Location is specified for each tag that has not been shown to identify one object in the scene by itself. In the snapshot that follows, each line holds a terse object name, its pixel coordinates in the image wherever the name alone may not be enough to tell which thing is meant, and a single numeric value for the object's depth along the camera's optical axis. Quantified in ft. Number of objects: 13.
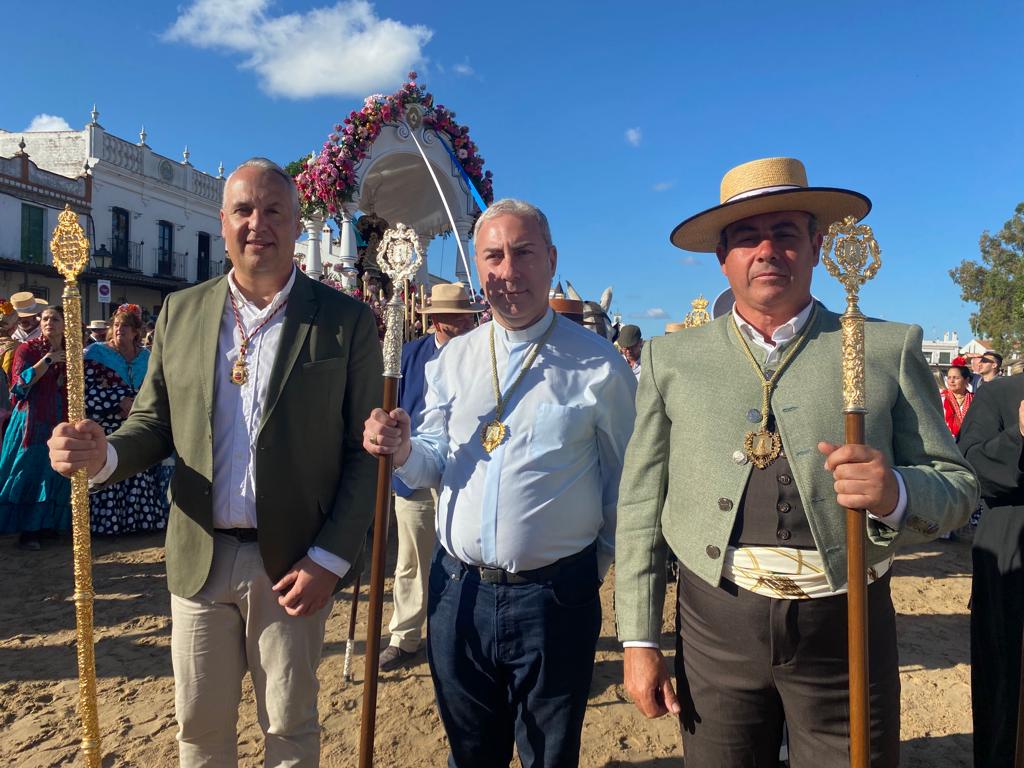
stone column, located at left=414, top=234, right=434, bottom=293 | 34.36
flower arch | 26.08
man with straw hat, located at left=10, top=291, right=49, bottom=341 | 24.56
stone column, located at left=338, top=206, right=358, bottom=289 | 29.27
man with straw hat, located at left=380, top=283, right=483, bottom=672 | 14.25
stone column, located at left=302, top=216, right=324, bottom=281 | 31.09
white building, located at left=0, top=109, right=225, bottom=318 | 70.74
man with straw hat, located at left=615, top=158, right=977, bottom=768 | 5.59
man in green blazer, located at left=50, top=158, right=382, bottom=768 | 7.08
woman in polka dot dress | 21.58
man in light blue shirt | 7.07
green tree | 111.04
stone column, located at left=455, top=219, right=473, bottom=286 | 32.14
